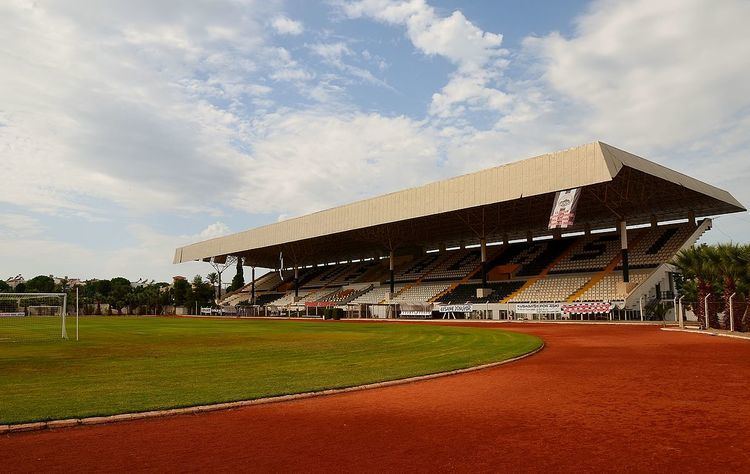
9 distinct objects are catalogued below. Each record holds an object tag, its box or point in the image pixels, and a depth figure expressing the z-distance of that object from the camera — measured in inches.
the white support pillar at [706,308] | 1090.4
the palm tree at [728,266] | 1013.2
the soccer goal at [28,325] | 1119.8
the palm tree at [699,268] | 1084.0
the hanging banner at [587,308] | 1567.4
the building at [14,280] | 7276.6
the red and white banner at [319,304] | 2649.9
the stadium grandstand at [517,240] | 1557.6
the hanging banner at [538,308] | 1686.9
